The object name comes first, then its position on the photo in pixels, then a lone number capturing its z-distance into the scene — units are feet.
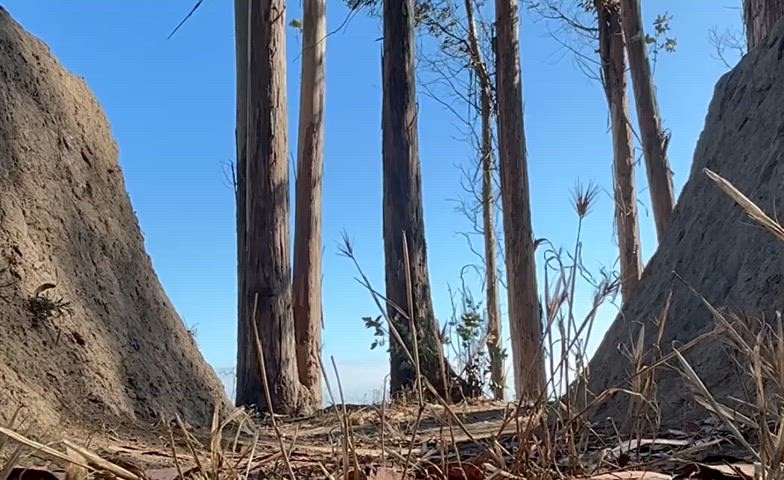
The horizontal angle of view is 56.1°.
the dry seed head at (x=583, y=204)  4.10
